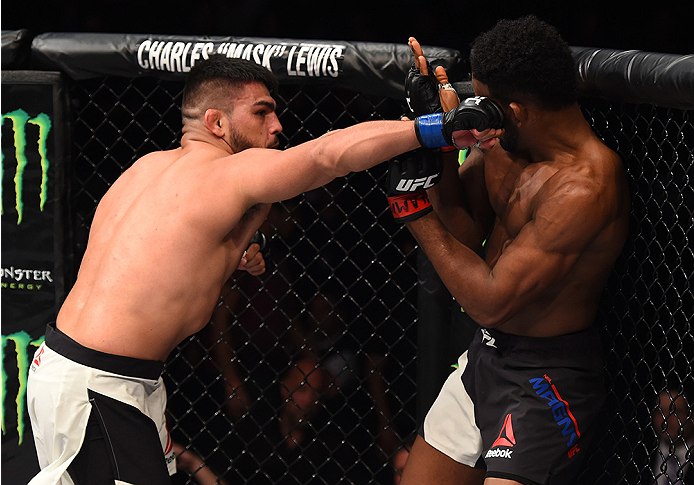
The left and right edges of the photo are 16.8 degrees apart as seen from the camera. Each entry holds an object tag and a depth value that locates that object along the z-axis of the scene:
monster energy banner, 5.81
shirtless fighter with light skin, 5.17
